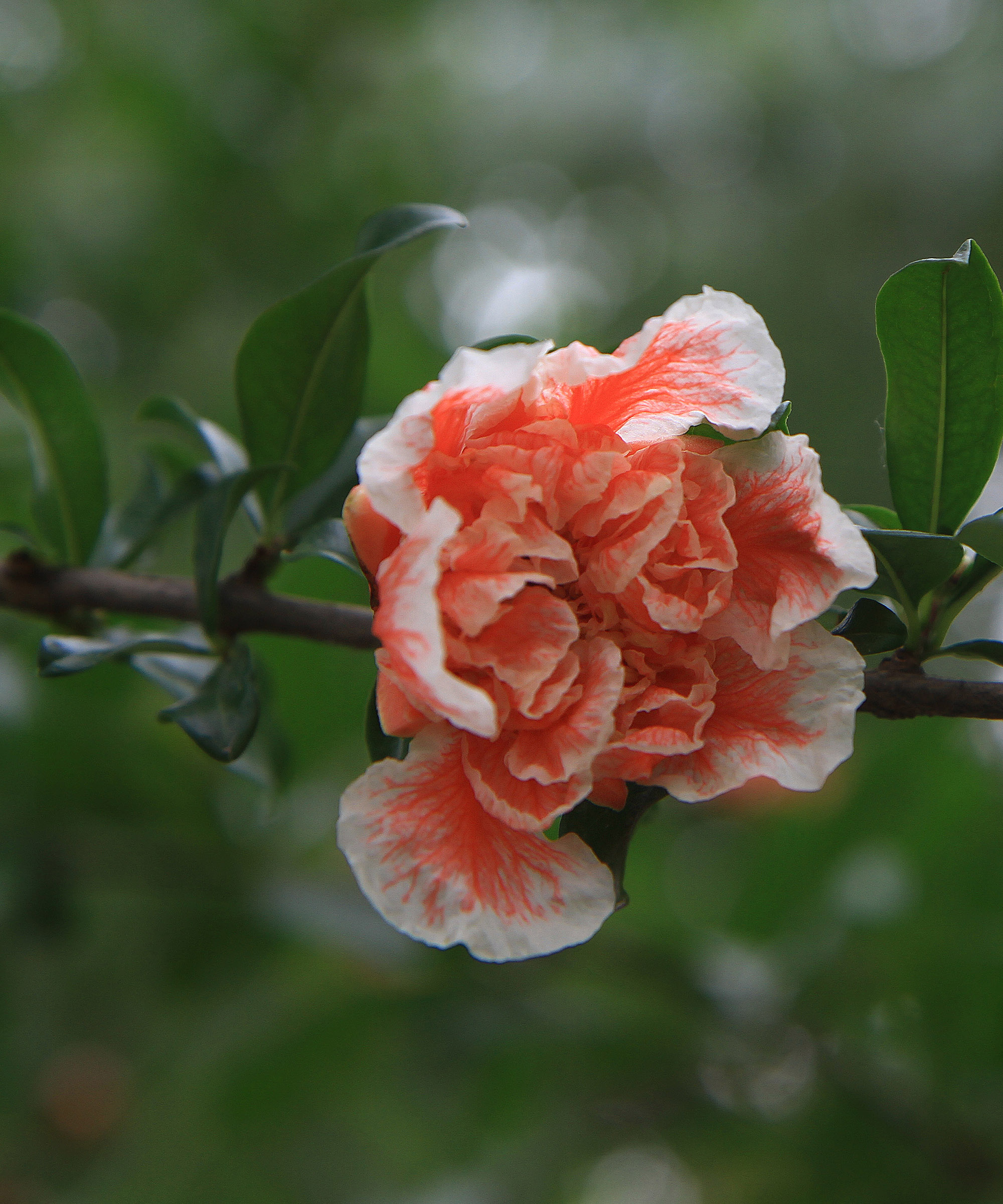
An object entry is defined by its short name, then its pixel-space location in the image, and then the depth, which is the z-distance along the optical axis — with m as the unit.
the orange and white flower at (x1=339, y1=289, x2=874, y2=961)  0.40
